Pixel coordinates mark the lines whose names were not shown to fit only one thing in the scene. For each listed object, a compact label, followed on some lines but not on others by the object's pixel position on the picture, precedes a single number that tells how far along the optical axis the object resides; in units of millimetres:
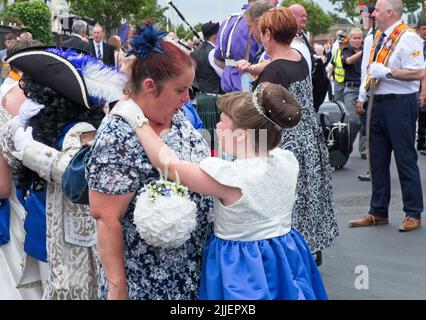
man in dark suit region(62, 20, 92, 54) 12833
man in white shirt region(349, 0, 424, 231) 6754
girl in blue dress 2740
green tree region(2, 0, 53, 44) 22031
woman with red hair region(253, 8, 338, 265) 5121
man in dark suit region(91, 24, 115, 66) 14695
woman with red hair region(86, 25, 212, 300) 2717
